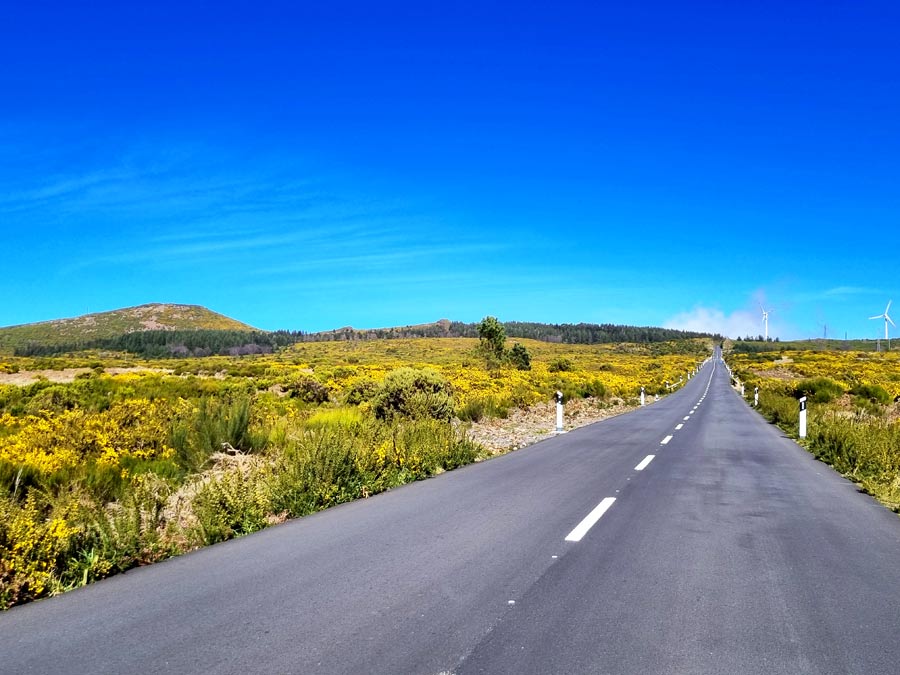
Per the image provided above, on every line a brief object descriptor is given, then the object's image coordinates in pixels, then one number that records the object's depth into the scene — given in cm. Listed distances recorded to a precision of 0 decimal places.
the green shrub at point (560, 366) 6244
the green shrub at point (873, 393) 2952
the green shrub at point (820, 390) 3119
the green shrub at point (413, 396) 1730
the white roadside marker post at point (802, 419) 1748
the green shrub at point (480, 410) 2117
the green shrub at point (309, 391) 2447
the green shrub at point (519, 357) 6162
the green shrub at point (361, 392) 2017
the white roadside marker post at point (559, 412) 1916
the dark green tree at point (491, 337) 5647
